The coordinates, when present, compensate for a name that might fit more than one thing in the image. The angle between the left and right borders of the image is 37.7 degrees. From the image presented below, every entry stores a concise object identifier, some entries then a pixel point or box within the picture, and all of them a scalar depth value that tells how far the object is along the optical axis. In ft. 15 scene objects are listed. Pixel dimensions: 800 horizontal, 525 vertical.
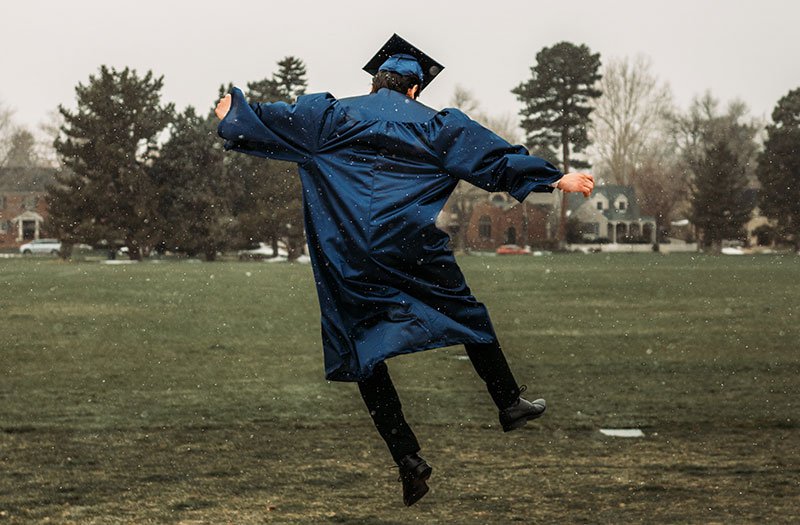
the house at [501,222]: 341.62
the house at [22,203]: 378.94
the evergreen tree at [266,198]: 248.52
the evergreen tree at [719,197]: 304.50
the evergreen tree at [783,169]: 302.25
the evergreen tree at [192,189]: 236.84
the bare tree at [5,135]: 344.28
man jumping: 13.97
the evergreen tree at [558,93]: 257.34
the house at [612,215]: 374.63
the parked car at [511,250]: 313.40
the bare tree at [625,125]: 337.72
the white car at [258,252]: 264.83
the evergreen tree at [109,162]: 226.38
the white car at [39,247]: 305.73
